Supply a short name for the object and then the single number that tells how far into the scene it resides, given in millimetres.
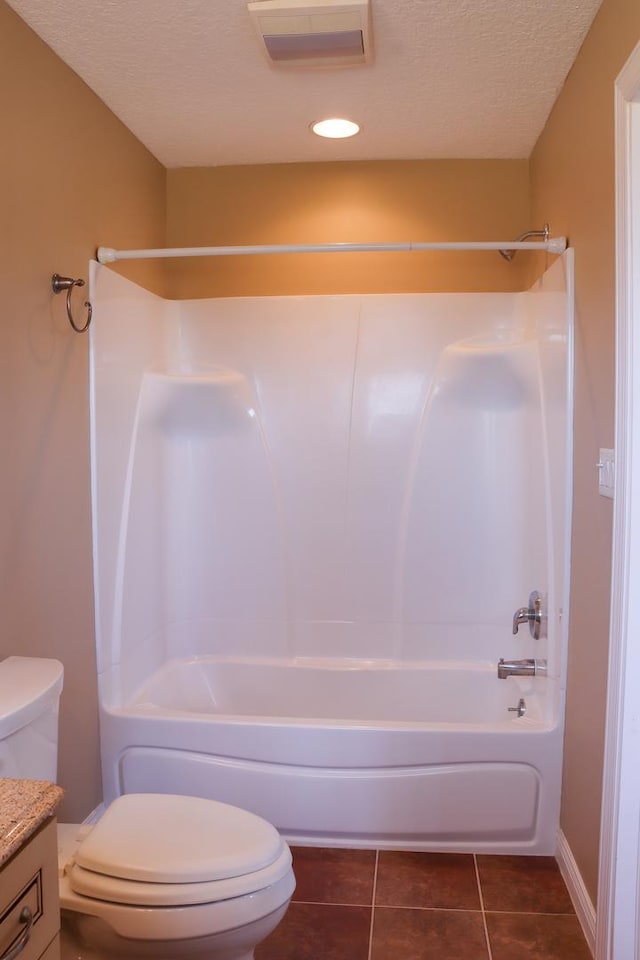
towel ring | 2191
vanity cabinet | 972
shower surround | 3014
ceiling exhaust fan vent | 1933
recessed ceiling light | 2725
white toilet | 1568
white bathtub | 2436
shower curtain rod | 2453
